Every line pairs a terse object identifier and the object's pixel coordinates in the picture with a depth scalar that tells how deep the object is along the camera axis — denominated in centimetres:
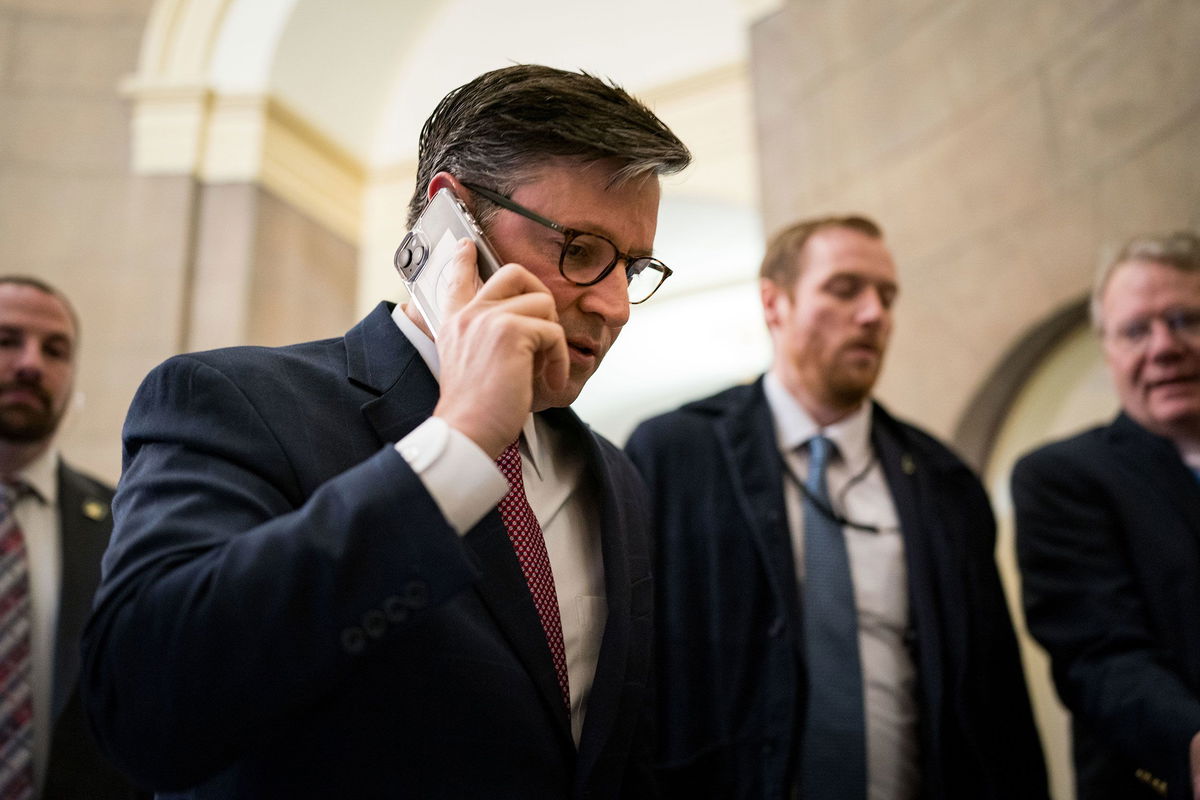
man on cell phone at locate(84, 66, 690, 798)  115
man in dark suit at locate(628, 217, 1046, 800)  249
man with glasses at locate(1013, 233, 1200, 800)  235
